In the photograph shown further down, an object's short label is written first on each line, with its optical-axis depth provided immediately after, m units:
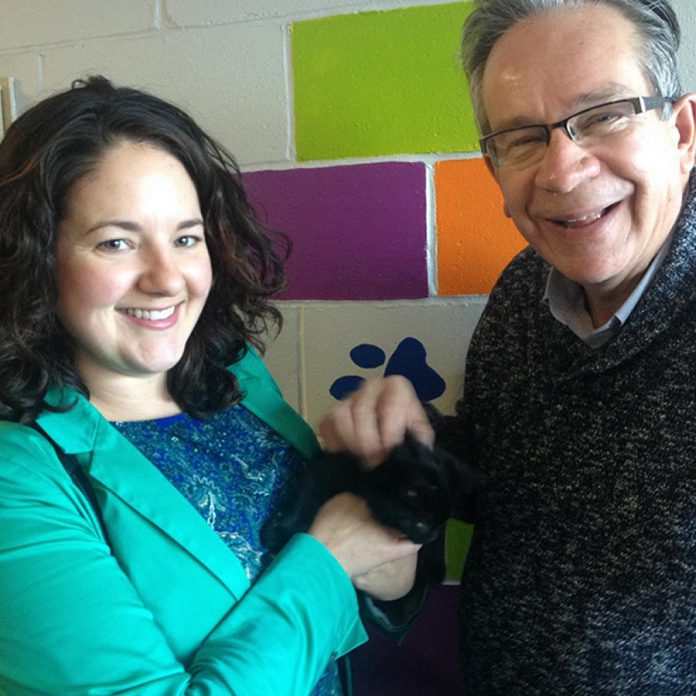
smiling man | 0.99
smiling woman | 0.82
